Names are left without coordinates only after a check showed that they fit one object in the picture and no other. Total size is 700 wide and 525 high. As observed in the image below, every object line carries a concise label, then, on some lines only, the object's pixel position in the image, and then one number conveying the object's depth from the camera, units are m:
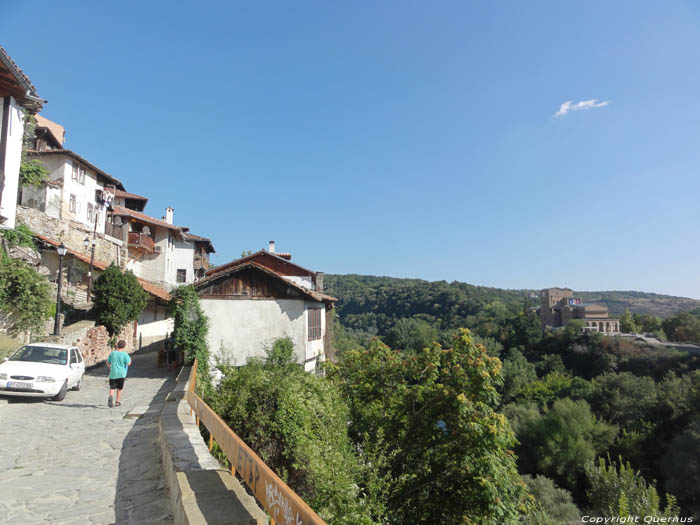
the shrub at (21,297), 16.58
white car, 9.72
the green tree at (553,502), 29.00
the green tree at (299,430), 6.17
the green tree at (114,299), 19.75
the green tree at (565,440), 41.69
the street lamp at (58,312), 15.77
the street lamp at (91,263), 24.13
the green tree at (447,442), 9.79
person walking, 10.17
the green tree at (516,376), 65.81
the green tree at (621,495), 25.88
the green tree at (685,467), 32.92
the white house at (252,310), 18.78
